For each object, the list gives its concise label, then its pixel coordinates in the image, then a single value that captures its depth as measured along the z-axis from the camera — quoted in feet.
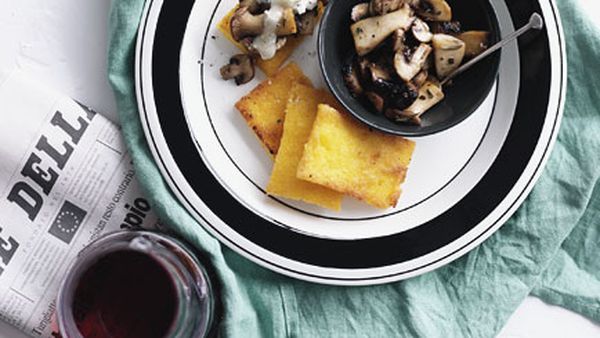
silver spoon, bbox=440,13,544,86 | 2.07
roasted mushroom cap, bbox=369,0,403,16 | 2.08
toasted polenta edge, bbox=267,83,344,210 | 2.13
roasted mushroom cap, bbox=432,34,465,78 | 2.09
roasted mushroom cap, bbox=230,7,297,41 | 2.09
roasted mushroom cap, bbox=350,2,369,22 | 2.11
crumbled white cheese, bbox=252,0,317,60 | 2.09
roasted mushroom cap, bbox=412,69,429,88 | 2.09
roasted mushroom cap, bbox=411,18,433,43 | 2.09
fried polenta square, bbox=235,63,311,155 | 2.15
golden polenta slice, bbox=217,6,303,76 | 2.15
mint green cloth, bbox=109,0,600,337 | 2.18
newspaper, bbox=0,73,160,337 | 2.15
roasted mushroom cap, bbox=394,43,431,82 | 2.07
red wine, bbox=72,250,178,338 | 1.91
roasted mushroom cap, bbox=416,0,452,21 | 2.11
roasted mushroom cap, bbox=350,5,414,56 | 2.09
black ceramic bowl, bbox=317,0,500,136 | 2.08
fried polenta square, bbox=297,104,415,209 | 2.10
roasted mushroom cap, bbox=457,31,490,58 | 2.10
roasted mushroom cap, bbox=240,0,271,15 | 2.11
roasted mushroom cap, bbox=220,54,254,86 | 2.14
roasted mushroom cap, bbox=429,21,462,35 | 2.13
